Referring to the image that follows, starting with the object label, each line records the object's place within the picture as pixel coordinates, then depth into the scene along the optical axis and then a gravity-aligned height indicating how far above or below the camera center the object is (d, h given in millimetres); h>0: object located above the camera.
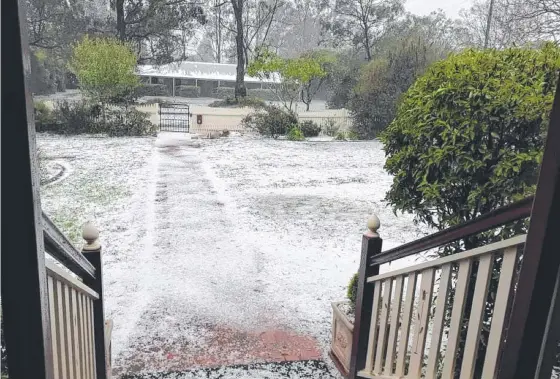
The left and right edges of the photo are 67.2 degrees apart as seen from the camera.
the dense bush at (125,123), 13266 -1303
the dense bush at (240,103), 19888 -784
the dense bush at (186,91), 30941 -525
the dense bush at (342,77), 18344 +655
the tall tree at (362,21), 21141 +3676
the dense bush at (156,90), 29225 -541
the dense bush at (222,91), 31038 -419
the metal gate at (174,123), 15234 -1468
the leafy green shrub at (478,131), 1934 -150
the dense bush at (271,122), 14062 -1102
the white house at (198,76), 30188 +530
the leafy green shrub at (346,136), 14472 -1479
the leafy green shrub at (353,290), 2689 -1231
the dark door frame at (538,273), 885 -362
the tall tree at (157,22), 17438 +2493
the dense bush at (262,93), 30922 -421
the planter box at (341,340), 2488 -1495
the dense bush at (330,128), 15062 -1274
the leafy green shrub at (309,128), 14406 -1281
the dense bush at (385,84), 13930 +342
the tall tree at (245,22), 19641 +3852
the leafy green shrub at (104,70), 12758 +270
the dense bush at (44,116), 12898 -1203
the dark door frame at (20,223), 672 -252
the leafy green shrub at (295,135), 13750 -1448
